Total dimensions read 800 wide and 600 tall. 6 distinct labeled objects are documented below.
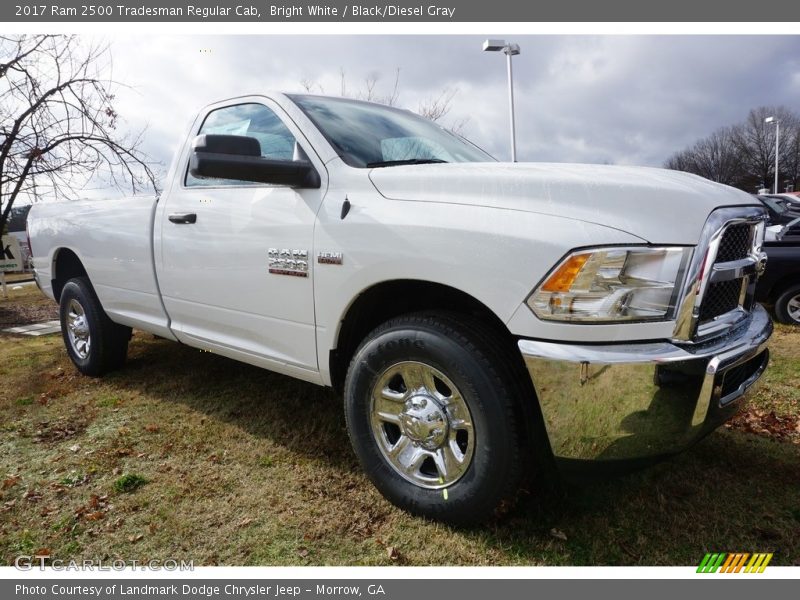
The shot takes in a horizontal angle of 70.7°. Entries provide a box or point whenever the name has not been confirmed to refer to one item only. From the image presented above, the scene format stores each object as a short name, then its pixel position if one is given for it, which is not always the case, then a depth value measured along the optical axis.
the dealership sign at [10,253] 11.16
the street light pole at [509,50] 9.48
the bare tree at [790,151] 45.62
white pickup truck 1.95
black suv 6.47
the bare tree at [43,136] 8.18
